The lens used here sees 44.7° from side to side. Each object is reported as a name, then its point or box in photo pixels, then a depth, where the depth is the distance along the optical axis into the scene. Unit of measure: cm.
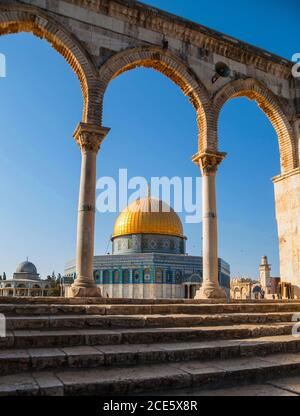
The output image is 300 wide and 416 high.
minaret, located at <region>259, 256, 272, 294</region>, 4497
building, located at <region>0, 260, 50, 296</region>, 4950
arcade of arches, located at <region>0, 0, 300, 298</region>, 831
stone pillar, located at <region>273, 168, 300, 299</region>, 1034
